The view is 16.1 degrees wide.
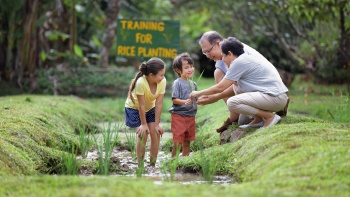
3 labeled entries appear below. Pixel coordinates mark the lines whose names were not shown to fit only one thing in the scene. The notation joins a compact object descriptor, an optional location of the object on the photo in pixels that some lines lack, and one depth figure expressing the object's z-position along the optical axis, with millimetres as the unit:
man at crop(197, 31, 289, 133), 15496
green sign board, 28868
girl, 14572
